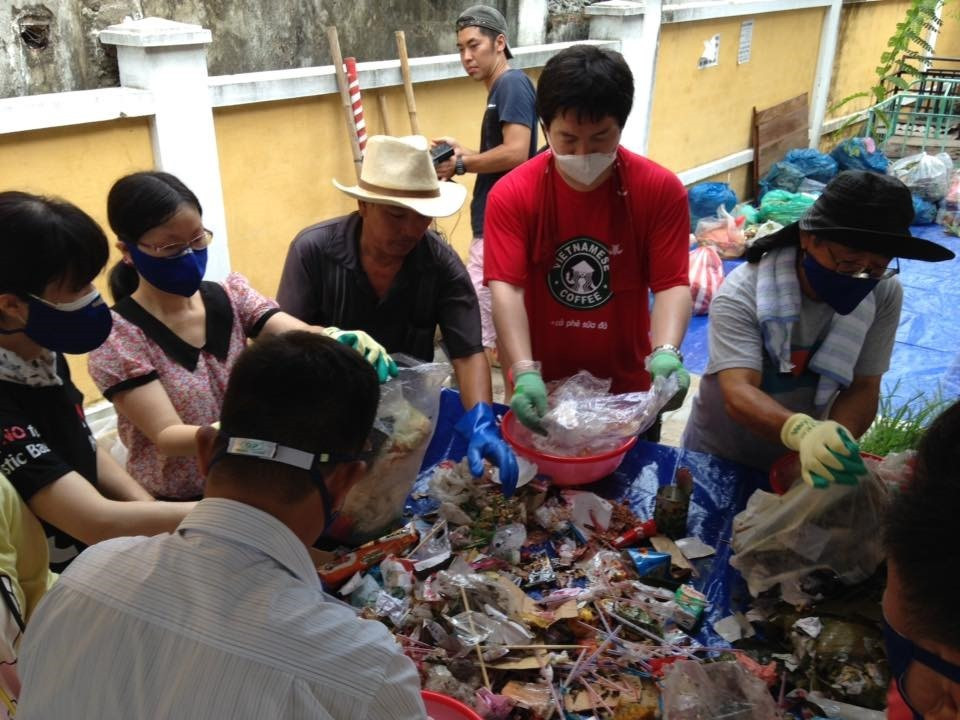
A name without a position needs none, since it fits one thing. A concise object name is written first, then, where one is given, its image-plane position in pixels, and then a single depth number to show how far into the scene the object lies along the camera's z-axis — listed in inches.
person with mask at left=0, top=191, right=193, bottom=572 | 58.3
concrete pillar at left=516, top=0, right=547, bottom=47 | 240.5
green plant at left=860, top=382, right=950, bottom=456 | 125.8
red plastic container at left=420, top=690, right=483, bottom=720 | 54.5
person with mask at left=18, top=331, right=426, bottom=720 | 36.4
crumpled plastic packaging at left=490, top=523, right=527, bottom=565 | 73.1
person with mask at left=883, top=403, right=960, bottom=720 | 36.3
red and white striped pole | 180.8
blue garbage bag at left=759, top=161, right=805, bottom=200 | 325.4
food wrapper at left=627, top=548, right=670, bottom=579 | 71.0
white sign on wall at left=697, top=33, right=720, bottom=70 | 292.7
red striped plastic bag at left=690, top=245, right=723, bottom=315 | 226.7
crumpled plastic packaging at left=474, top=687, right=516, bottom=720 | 56.8
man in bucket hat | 74.7
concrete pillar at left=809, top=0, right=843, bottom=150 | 362.6
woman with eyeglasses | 72.2
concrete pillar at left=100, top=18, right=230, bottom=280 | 142.8
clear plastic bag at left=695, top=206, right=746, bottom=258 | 271.1
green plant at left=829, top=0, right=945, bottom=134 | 351.3
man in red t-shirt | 89.8
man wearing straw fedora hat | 86.5
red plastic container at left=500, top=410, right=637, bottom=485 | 79.4
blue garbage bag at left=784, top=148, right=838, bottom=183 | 328.2
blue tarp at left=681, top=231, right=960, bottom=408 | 184.9
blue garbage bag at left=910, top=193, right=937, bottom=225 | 299.5
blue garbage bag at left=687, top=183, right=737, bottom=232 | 293.0
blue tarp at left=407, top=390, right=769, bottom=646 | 72.4
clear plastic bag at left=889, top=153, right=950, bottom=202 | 301.0
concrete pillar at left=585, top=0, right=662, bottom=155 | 253.5
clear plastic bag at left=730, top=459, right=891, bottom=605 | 66.9
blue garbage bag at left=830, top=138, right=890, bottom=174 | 334.0
